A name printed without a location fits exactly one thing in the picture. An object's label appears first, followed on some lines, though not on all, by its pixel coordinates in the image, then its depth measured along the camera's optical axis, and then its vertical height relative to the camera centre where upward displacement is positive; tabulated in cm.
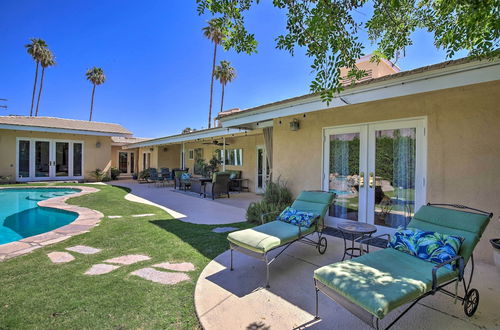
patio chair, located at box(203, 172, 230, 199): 1089 -100
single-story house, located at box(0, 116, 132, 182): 1581 +93
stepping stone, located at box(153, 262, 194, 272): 377 -162
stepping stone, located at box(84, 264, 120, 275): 358 -162
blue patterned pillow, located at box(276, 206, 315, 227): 441 -99
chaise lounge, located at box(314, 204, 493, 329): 218 -114
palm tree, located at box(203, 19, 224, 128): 2426 +1283
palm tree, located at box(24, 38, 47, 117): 2698 +1253
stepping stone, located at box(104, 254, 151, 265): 397 -162
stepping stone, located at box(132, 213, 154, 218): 744 -159
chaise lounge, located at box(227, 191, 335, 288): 359 -113
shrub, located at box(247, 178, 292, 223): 652 -109
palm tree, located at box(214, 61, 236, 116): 2825 +1057
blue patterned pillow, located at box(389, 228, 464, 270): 289 -98
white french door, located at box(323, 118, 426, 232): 505 -11
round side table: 378 -101
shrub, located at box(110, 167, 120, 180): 2000 -91
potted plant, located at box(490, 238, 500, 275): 321 -111
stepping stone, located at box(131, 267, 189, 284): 340 -163
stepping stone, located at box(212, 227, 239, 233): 580 -159
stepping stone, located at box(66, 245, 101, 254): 436 -160
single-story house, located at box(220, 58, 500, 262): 410 +48
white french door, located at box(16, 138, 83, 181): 1631 +13
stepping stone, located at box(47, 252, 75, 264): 398 -160
